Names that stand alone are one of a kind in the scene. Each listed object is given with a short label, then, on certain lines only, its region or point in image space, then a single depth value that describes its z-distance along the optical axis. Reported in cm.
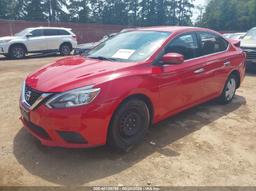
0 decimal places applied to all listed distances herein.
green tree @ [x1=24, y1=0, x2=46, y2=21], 3418
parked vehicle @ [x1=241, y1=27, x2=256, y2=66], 685
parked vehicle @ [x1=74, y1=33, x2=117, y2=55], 1051
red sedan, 241
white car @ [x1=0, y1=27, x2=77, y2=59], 1026
